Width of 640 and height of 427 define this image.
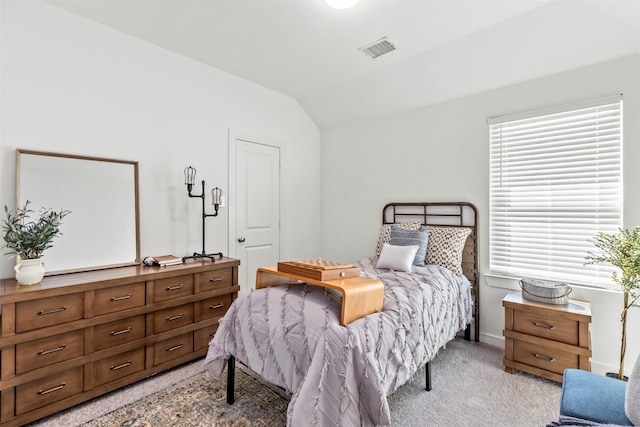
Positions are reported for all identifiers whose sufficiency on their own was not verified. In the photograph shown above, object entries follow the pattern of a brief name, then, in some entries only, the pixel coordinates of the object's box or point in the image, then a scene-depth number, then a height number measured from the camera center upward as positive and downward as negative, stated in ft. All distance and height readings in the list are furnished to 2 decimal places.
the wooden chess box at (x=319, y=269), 6.15 -1.17
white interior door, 11.93 +0.33
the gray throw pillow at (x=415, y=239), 10.05 -0.89
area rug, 6.30 -4.24
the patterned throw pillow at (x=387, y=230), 11.09 -0.64
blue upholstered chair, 3.39 -2.58
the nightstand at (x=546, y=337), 7.46 -3.18
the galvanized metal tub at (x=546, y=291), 8.04 -2.11
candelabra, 9.83 +0.57
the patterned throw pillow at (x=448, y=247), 9.88 -1.15
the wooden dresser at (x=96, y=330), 6.10 -2.72
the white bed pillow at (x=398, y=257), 9.41 -1.39
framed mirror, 7.63 +0.32
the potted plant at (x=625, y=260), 6.61 -1.08
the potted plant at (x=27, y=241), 6.61 -0.57
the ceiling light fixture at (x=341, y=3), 7.09 +4.88
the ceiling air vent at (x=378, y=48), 9.25 +5.15
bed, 4.81 -2.44
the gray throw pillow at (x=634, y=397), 3.29 -2.02
